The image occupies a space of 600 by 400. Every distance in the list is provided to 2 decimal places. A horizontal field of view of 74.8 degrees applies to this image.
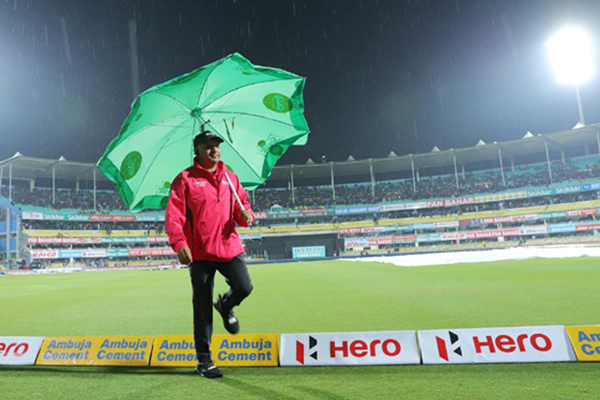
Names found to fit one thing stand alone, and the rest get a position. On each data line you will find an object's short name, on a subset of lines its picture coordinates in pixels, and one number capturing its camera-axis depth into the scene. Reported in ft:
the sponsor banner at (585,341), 10.28
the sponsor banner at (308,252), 175.32
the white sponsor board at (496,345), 10.55
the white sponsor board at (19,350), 12.49
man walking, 11.49
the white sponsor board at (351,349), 11.19
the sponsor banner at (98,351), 12.19
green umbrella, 12.74
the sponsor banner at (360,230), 181.88
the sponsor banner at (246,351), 11.78
